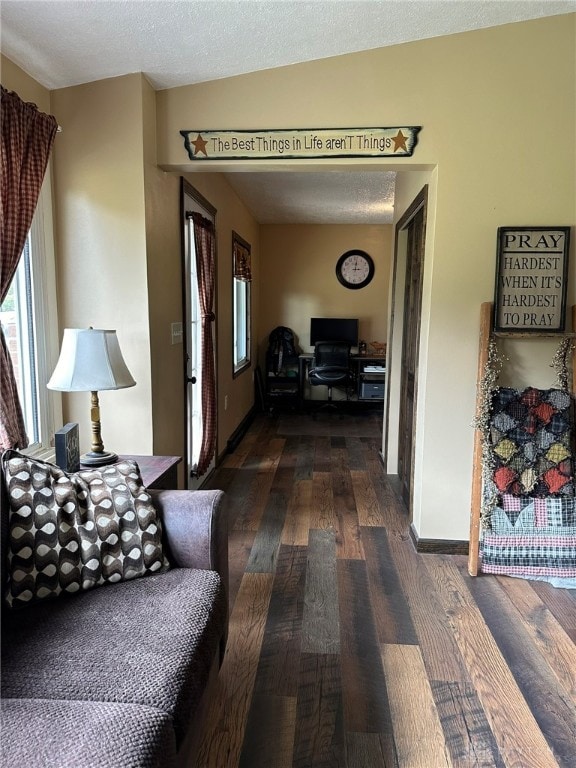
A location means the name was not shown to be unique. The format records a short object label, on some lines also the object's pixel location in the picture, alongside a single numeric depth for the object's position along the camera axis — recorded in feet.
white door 10.19
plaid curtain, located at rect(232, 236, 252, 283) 15.29
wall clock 20.89
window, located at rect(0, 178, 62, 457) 7.10
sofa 3.08
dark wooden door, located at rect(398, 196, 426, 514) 9.81
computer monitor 20.81
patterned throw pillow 4.56
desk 19.74
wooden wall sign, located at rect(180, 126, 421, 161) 7.81
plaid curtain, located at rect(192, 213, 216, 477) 10.85
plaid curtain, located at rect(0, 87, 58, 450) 5.85
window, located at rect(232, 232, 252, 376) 15.74
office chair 19.31
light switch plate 9.19
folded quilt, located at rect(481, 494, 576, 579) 7.76
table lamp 6.11
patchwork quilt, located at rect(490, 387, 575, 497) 7.85
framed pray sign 7.79
